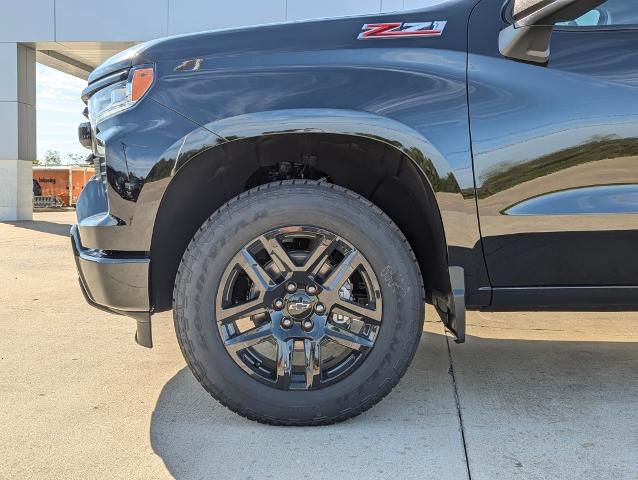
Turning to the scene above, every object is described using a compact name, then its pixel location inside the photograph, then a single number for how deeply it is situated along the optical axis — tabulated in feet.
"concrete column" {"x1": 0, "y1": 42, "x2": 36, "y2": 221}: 41.34
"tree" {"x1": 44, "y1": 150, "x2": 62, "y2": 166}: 258.67
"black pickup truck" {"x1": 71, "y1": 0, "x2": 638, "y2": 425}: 7.11
